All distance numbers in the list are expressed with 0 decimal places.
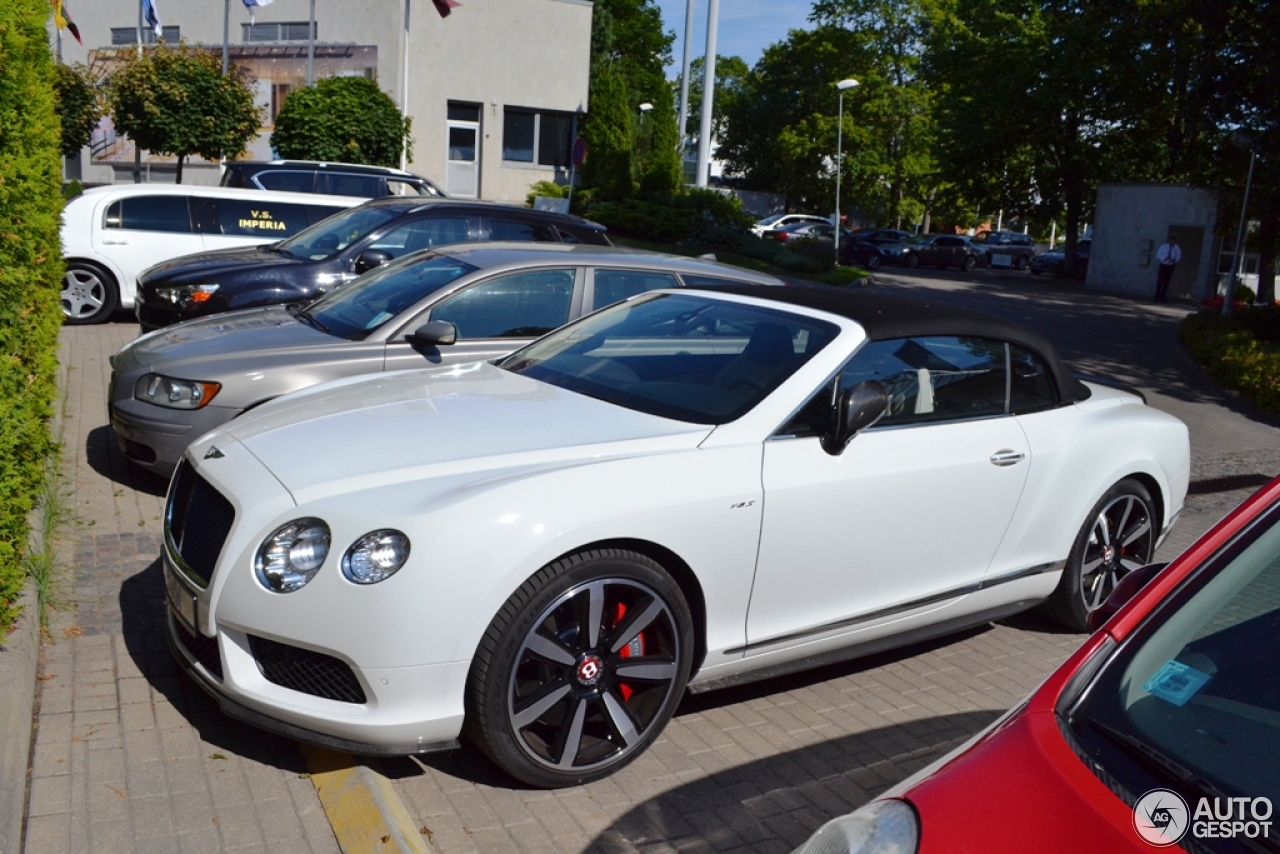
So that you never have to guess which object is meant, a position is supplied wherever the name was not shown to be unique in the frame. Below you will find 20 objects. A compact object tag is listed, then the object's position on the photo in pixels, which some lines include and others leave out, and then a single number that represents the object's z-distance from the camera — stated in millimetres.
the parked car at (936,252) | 42688
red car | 1859
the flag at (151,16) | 33188
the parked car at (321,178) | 17859
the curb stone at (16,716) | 3293
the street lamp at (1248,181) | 19516
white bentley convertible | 3576
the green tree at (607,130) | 37469
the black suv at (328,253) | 9883
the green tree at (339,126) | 24688
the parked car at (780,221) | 41625
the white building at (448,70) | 36625
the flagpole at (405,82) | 34531
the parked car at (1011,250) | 47875
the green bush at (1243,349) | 14588
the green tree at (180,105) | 26344
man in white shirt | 30656
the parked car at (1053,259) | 42688
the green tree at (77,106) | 29270
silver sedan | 6547
